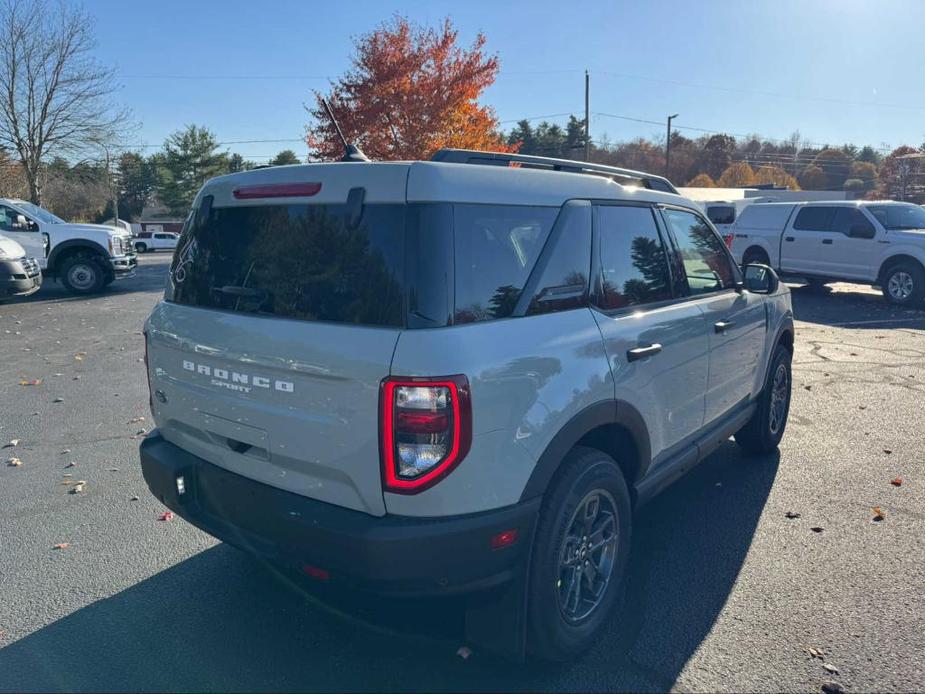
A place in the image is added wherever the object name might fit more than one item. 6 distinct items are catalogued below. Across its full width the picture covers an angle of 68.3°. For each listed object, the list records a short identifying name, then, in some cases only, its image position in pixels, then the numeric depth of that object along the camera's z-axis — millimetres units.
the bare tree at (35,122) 27906
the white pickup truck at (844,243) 12688
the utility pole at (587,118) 35472
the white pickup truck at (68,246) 14289
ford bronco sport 2281
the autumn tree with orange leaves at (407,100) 21453
